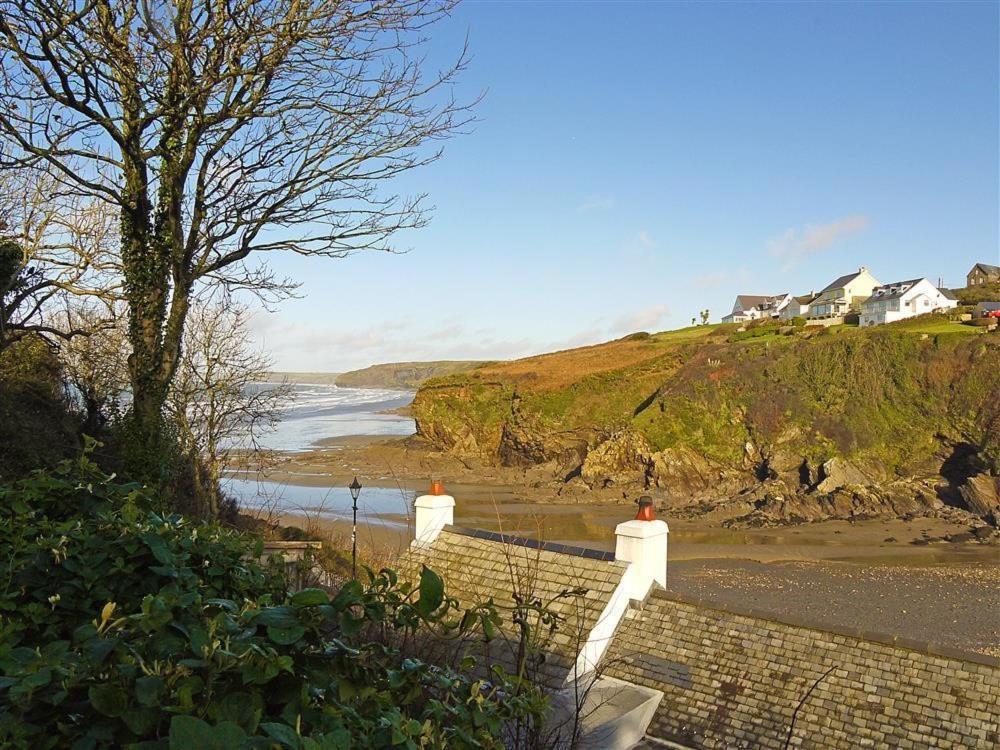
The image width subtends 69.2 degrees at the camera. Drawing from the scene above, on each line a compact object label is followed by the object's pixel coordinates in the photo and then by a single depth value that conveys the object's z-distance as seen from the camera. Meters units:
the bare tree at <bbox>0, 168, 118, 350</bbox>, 15.35
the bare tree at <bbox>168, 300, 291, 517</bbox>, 21.48
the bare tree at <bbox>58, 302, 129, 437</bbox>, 18.31
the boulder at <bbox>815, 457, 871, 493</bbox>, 38.44
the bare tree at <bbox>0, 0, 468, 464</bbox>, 8.95
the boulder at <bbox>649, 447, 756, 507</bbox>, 40.47
